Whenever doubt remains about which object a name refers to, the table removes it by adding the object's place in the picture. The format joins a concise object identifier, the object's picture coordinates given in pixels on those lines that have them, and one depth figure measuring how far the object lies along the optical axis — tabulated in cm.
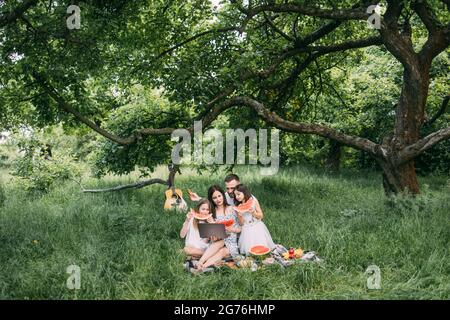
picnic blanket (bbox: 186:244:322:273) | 577
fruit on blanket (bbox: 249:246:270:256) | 608
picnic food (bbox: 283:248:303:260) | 605
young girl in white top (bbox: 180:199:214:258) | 620
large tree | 752
